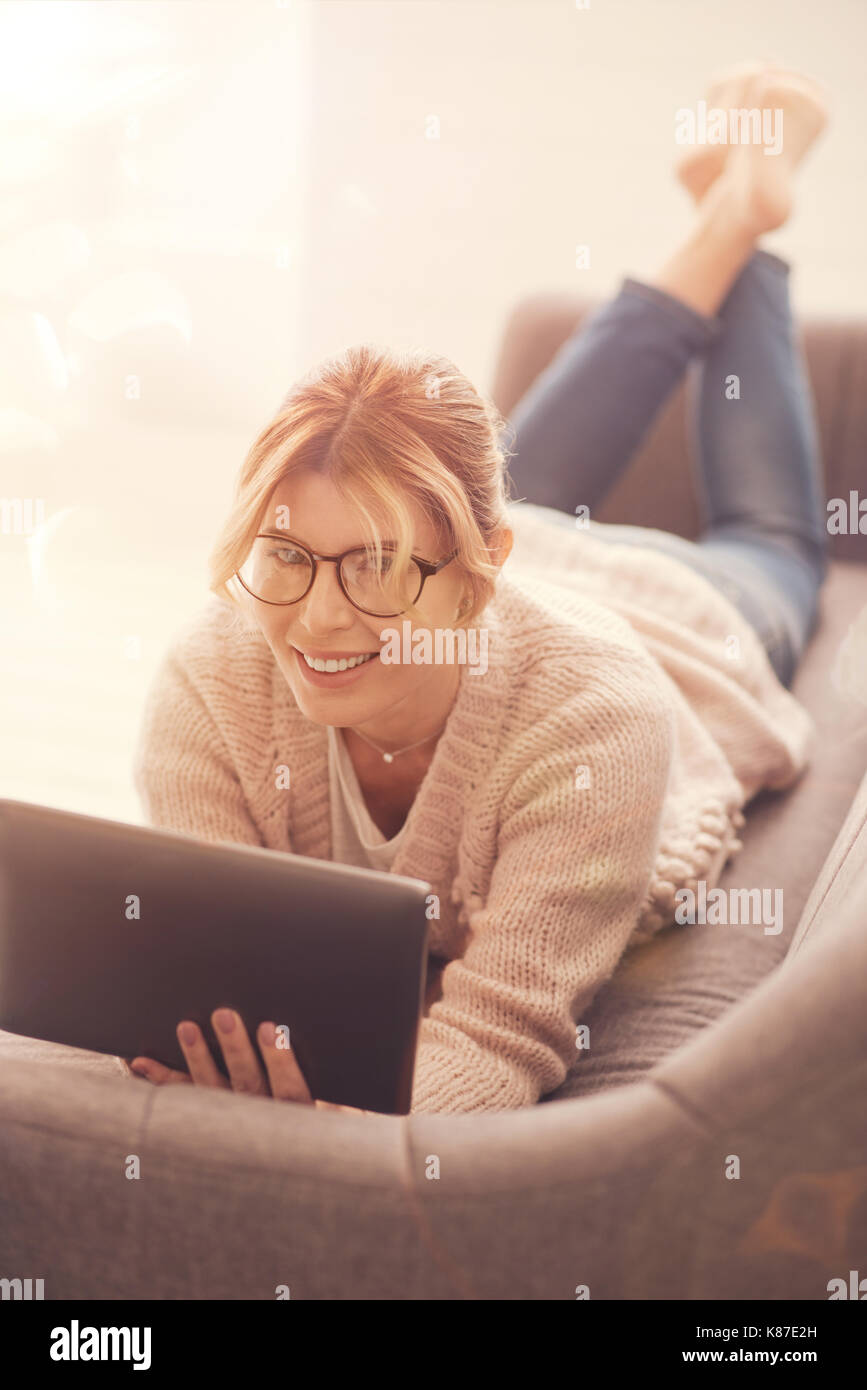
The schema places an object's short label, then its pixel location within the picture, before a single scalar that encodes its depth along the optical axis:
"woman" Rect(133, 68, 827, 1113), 0.90
